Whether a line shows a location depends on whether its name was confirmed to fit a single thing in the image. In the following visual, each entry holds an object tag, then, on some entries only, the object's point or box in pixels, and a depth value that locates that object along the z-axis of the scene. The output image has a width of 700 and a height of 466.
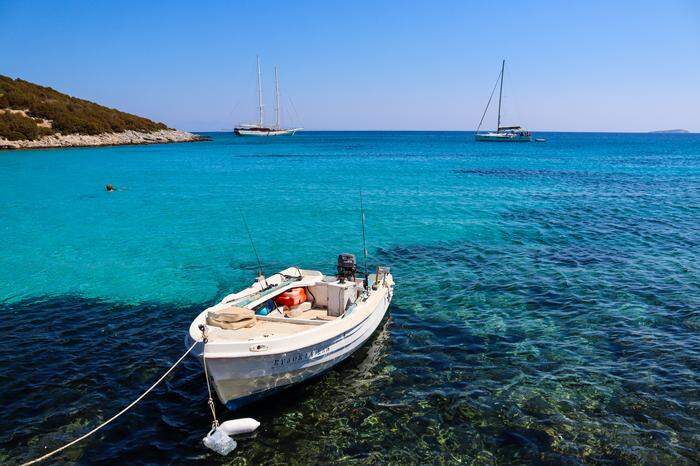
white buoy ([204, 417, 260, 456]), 8.81
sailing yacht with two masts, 173.88
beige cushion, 10.57
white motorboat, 9.41
